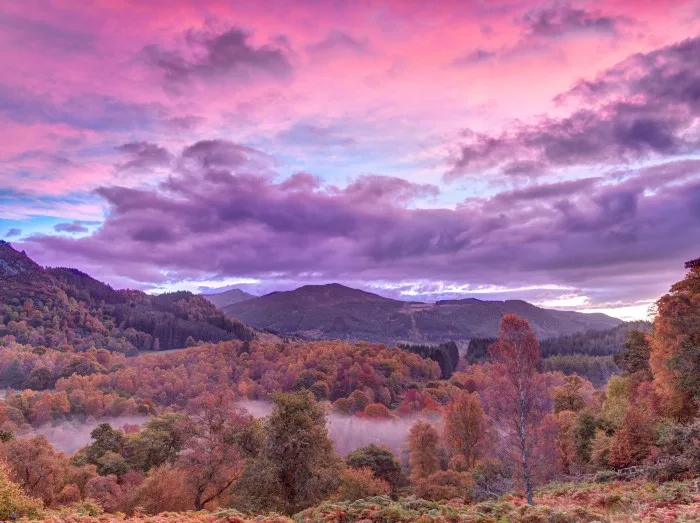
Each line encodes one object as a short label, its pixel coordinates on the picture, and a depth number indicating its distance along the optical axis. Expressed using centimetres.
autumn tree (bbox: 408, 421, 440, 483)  7081
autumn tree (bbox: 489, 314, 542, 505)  2539
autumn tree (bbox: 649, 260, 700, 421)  3030
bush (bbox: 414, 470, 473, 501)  4906
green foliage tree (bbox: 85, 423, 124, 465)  6066
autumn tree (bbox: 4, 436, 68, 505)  4303
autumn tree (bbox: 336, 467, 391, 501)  4203
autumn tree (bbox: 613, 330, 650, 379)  4600
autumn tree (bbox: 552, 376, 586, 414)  6662
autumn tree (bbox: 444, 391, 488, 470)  7031
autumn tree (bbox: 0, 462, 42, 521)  2170
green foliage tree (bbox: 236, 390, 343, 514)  3288
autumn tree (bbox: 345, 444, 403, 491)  6306
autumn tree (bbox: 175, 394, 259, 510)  4131
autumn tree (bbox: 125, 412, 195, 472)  5859
